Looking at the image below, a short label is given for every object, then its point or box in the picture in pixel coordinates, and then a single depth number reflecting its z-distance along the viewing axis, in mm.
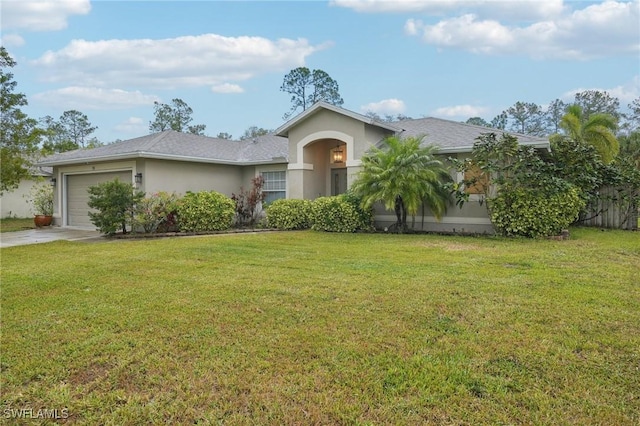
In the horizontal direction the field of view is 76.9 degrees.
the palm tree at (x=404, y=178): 11906
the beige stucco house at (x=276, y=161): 13688
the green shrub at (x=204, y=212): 13438
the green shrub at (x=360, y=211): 13039
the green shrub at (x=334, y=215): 12914
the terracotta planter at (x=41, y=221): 16891
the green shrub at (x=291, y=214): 13914
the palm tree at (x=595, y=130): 16062
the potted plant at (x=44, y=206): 16953
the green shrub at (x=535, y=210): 10703
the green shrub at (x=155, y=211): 12797
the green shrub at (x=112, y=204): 12383
